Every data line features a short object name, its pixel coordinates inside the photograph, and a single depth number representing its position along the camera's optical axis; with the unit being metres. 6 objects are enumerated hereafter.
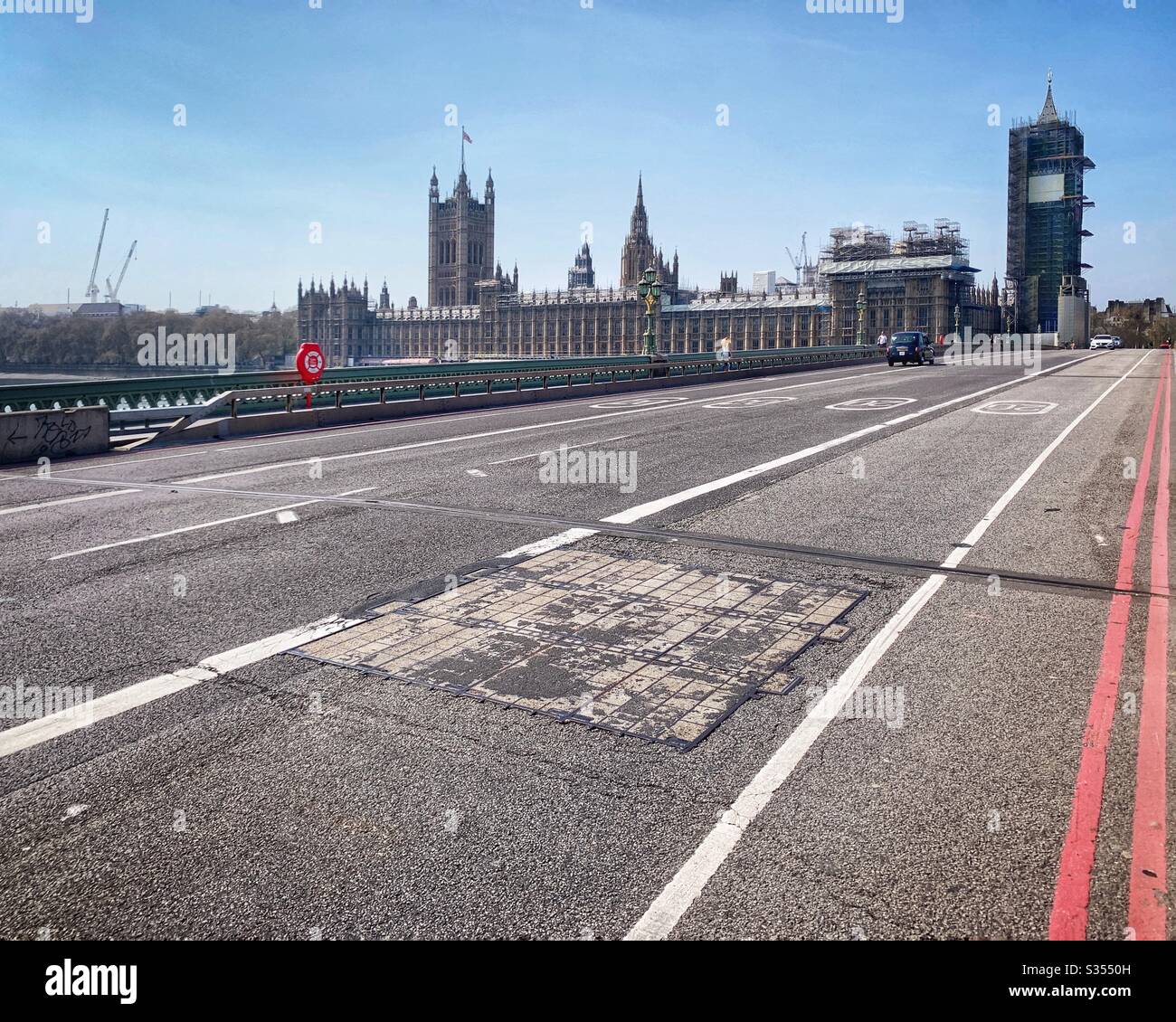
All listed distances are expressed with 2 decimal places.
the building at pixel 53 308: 146.50
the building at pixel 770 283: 179.12
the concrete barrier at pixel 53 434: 17.21
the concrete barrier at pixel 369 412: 21.80
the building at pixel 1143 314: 182.38
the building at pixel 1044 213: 162.88
